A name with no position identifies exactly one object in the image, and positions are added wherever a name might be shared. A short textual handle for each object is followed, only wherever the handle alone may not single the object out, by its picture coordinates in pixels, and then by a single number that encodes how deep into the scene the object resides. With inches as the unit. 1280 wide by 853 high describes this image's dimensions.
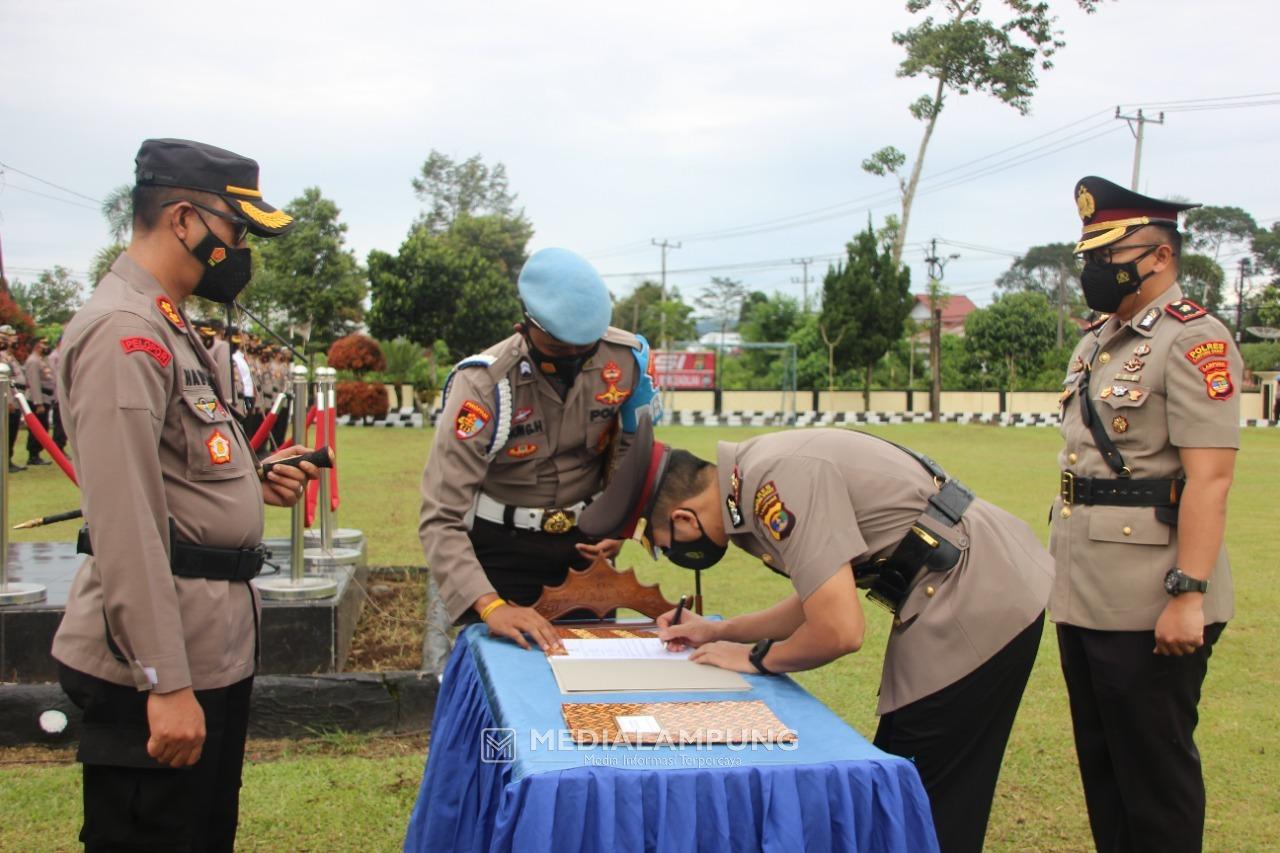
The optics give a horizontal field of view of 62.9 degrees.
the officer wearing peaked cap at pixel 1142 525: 101.3
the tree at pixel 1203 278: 1649.5
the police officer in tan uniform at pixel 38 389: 514.9
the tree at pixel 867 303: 1149.7
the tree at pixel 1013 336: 1379.2
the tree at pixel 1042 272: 2632.9
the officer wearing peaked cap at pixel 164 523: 74.4
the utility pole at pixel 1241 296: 1595.7
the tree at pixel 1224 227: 2262.6
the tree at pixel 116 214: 829.8
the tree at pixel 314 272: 1204.5
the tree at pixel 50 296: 1350.1
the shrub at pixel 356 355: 924.0
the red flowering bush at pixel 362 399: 875.4
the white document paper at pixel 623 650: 99.2
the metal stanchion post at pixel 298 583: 169.6
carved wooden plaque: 115.4
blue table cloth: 68.2
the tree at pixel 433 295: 981.8
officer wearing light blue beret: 111.7
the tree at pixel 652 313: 1676.9
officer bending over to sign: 85.7
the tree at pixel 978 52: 1020.5
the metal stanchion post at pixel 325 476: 222.8
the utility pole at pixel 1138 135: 1057.5
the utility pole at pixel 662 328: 1626.6
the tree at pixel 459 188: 2102.6
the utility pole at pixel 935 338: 1106.7
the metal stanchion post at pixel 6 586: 160.7
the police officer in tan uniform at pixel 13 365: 477.4
